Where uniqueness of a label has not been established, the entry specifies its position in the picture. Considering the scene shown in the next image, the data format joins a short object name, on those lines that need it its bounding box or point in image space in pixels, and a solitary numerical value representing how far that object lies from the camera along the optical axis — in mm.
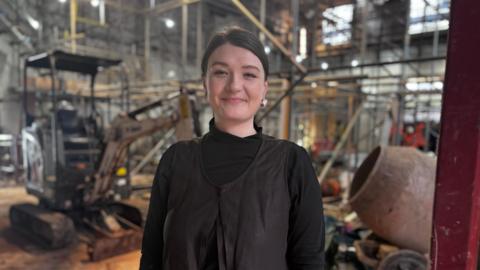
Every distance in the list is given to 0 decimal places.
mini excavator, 4871
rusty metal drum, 3500
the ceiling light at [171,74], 15797
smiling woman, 1235
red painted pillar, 1403
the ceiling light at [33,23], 10516
